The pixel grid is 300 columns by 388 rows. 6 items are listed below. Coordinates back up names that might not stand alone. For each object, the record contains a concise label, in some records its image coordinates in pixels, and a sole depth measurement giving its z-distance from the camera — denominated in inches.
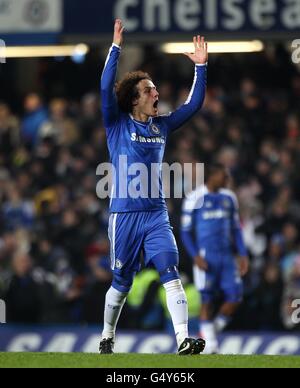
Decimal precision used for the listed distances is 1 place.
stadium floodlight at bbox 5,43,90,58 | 764.0
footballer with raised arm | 390.9
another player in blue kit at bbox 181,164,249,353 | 610.2
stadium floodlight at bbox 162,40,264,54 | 711.7
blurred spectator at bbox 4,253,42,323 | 694.5
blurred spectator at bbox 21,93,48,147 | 814.5
